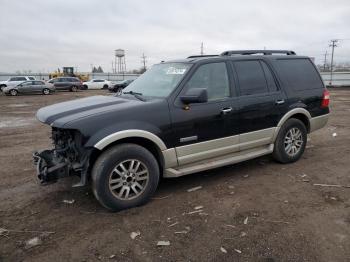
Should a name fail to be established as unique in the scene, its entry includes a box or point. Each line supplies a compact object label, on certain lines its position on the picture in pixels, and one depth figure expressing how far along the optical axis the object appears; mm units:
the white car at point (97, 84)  40219
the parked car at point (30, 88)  29047
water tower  87750
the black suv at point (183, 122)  4062
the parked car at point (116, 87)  30828
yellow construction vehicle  49094
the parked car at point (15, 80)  32719
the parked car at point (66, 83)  35125
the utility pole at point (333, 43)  74250
